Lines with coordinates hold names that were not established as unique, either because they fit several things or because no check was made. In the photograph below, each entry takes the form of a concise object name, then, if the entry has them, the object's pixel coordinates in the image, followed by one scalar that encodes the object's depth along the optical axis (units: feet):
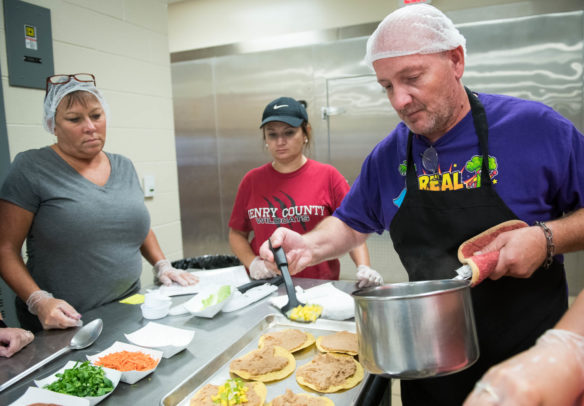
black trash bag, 9.34
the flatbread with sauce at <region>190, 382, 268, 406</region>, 3.49
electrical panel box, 6.86
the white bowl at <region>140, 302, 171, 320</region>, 5.19
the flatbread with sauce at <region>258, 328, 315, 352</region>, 4.36
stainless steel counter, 3.63
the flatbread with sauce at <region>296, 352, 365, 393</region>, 3.67
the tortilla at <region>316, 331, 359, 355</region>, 4.19
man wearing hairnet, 3.82
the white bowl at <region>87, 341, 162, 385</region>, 3.70
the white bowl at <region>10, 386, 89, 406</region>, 3.14
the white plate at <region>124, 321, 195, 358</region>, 4.25
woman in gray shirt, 5.56
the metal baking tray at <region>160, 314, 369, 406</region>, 3.59
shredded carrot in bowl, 3.85
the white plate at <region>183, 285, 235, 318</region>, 5.15
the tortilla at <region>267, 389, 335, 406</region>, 3.43
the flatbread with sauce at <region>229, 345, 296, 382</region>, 3.91
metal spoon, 4.12
